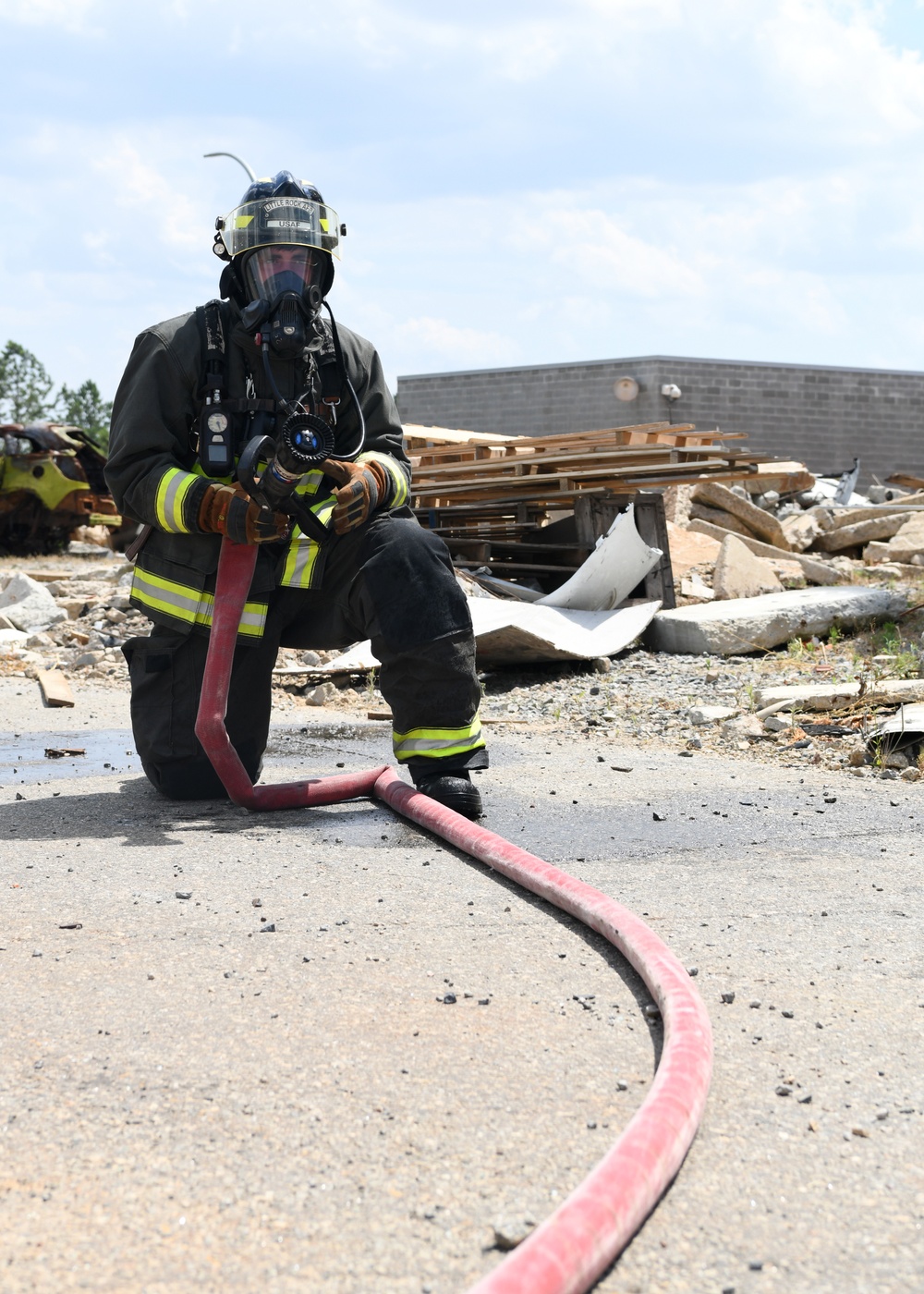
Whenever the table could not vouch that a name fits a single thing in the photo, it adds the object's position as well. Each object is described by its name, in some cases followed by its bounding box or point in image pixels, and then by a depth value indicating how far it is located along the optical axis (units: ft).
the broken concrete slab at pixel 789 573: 33.14
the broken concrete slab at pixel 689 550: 34.88
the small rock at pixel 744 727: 17.11
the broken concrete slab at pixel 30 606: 30.91
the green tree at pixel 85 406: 177.99
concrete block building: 66.88
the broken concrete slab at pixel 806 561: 32.94
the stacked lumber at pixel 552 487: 29.04
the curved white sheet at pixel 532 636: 22.72
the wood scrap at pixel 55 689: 20.94
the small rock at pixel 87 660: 25.97
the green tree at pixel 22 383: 175.22
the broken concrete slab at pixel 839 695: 17.01
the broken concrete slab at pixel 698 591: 31.30
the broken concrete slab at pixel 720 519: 42.96
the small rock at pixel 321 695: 22.00
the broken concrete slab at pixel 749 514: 42.13
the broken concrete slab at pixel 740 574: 31.04
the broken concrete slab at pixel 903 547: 39.22
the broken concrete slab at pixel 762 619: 24.54
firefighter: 11.79
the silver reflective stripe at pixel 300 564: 12.44
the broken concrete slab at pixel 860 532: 42.22
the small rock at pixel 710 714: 18.31
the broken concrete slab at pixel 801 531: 42.73
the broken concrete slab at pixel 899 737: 15.07
